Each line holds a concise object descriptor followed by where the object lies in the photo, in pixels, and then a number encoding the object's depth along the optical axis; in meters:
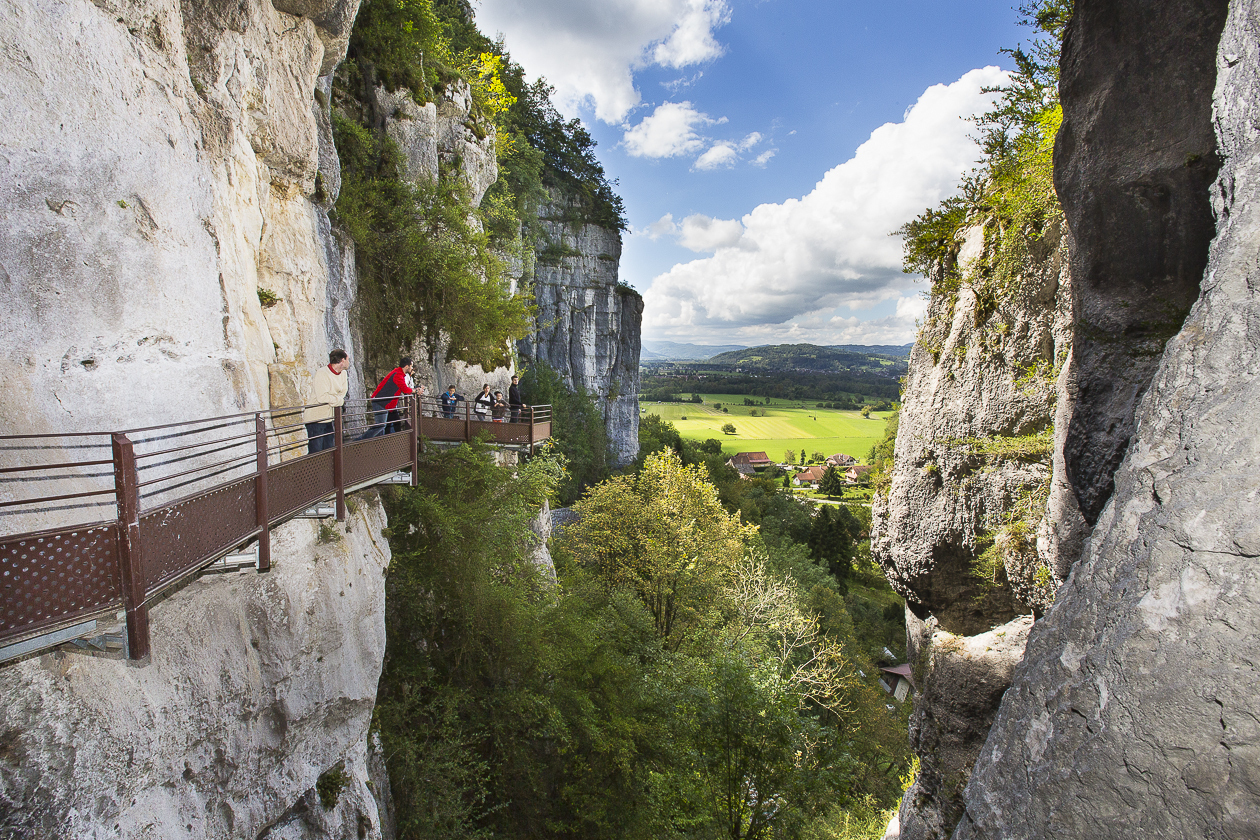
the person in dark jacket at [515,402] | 12.70
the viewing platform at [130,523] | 2.73
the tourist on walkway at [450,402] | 10.55
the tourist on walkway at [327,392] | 6.63
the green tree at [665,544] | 18.64
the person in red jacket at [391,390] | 7.62
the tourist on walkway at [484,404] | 11.77
